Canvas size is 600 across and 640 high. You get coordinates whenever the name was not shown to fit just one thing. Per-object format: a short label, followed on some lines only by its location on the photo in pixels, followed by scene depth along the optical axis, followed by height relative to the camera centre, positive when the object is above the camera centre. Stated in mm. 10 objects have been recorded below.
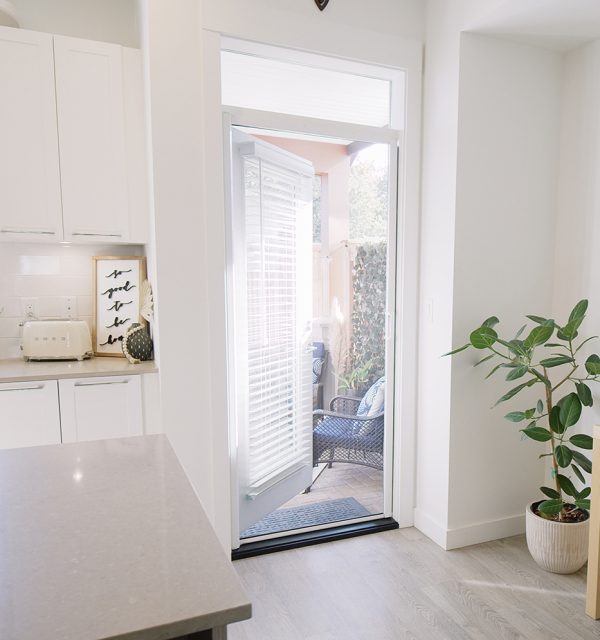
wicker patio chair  2801 -929
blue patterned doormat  2611 -1363
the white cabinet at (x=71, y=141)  2307 +594
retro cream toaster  2500 -372
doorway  2443 -316
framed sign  2711 -132
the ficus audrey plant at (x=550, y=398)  2127 -574
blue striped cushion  2801 -759
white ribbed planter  2201 -1235
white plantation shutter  2451 -247
